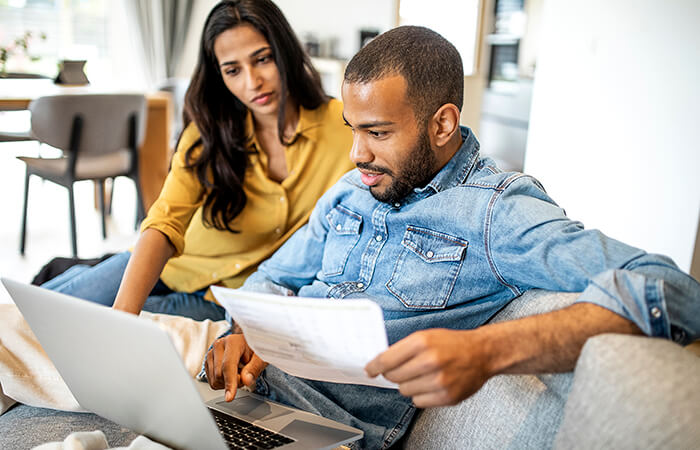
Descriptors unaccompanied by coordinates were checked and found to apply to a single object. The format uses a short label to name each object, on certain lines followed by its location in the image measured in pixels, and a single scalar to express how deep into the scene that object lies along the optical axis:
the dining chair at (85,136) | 3.22
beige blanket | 1.23
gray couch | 0.74
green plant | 3.77
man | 0.85
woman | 1.68
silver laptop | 0.81
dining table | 4.21
